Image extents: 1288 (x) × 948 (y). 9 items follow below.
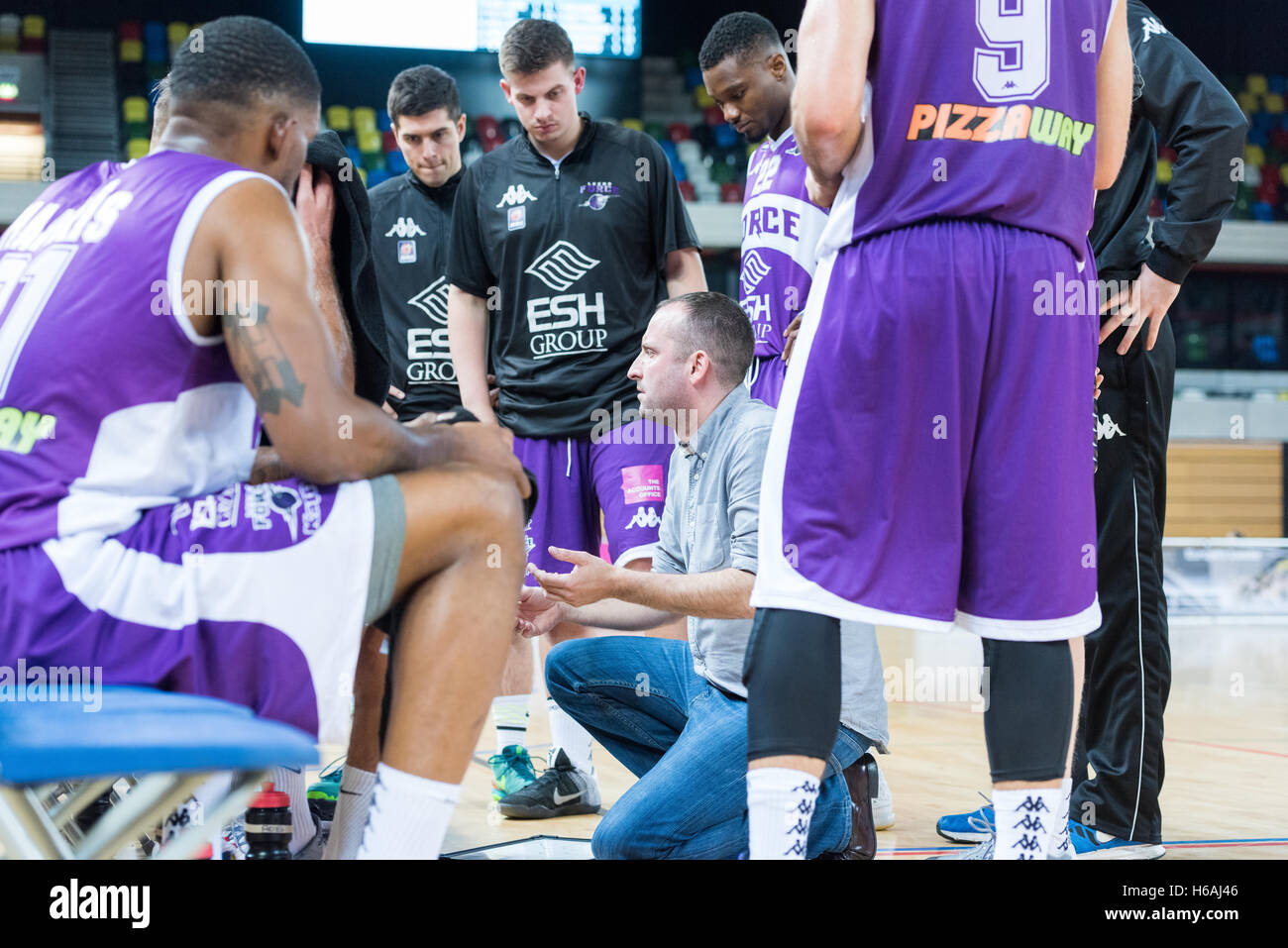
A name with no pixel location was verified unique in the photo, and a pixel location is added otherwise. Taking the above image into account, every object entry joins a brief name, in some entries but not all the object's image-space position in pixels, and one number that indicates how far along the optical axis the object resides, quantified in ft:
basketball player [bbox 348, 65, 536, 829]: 12.73
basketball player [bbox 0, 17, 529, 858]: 4.92
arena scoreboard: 42.01
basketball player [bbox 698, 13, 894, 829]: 10.34
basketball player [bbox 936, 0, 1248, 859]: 8.26
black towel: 8.14
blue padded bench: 3.98
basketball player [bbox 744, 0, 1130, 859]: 5.50
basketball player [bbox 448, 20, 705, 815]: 11.27
